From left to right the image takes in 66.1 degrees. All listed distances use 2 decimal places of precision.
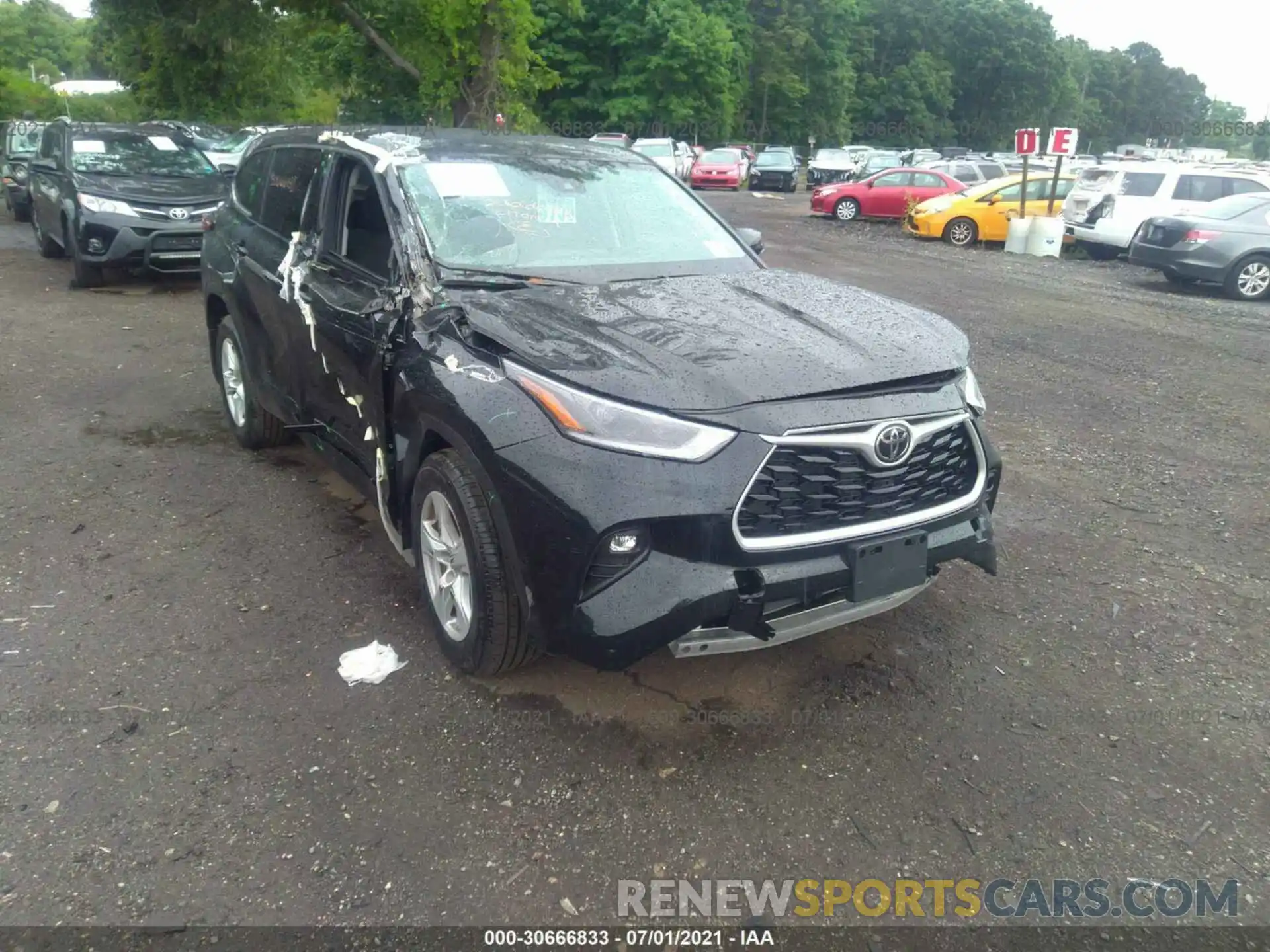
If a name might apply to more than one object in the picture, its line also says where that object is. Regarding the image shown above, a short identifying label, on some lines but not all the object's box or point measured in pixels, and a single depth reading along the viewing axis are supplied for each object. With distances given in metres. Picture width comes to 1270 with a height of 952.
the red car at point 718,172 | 34.38
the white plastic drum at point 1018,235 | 17.70
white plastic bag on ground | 3.62
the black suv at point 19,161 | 18.25
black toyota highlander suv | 2.90
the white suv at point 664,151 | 31.67
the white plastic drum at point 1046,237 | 17.45
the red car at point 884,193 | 22.34
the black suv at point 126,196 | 10.77
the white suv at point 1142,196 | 16.02
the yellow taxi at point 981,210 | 18.81
